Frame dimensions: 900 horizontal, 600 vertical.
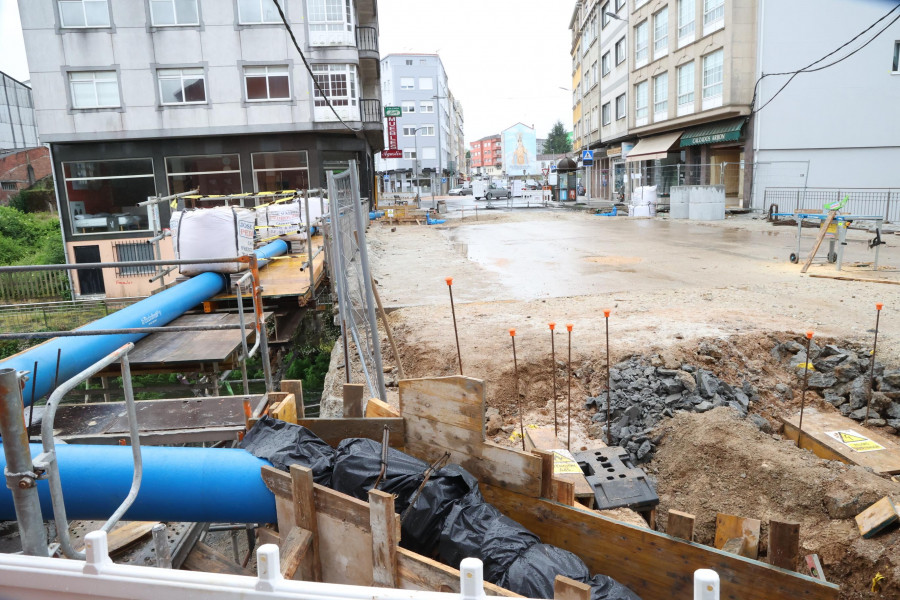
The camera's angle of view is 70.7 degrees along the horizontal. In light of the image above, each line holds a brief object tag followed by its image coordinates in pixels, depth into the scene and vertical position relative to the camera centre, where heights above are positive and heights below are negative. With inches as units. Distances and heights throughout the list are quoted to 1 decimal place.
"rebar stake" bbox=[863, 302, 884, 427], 268.2 -89.7
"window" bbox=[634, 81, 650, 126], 1599.4 +175.4
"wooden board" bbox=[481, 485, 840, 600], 118.0 -75.3
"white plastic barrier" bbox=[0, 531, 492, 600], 69.6 -44.3
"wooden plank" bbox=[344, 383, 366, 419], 173.6 -58.5
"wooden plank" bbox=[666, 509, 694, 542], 123.1 -68.0
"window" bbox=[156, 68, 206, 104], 1003.3 +166.1
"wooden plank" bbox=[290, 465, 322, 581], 123.8 -61.0
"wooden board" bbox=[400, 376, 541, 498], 139.1 -58.5
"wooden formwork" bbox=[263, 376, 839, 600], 114.7 -68.9
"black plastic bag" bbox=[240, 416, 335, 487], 137.9 -57.9
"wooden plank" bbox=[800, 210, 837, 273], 546.8 -57.2
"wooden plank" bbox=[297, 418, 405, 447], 158.6 -61.4
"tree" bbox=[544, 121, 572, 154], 5073.8 +280.8
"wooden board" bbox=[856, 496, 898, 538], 182.2 -101.4
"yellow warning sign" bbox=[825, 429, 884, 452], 242.8 -106.3
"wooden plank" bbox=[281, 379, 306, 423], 174.2 -54.5
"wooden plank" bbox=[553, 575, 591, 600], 94.1 -60.6
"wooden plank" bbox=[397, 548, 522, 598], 107.6 -67.4
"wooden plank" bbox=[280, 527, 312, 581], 118.6 -68.8
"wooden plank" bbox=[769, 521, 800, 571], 116.8 -68.7
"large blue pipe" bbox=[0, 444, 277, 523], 132.2 -60.6
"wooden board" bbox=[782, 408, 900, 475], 231.8 -107.6
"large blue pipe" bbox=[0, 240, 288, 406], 214.8 -54.8
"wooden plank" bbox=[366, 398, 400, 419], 167.6 -59.8
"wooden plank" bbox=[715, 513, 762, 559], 133.5 -77.8
